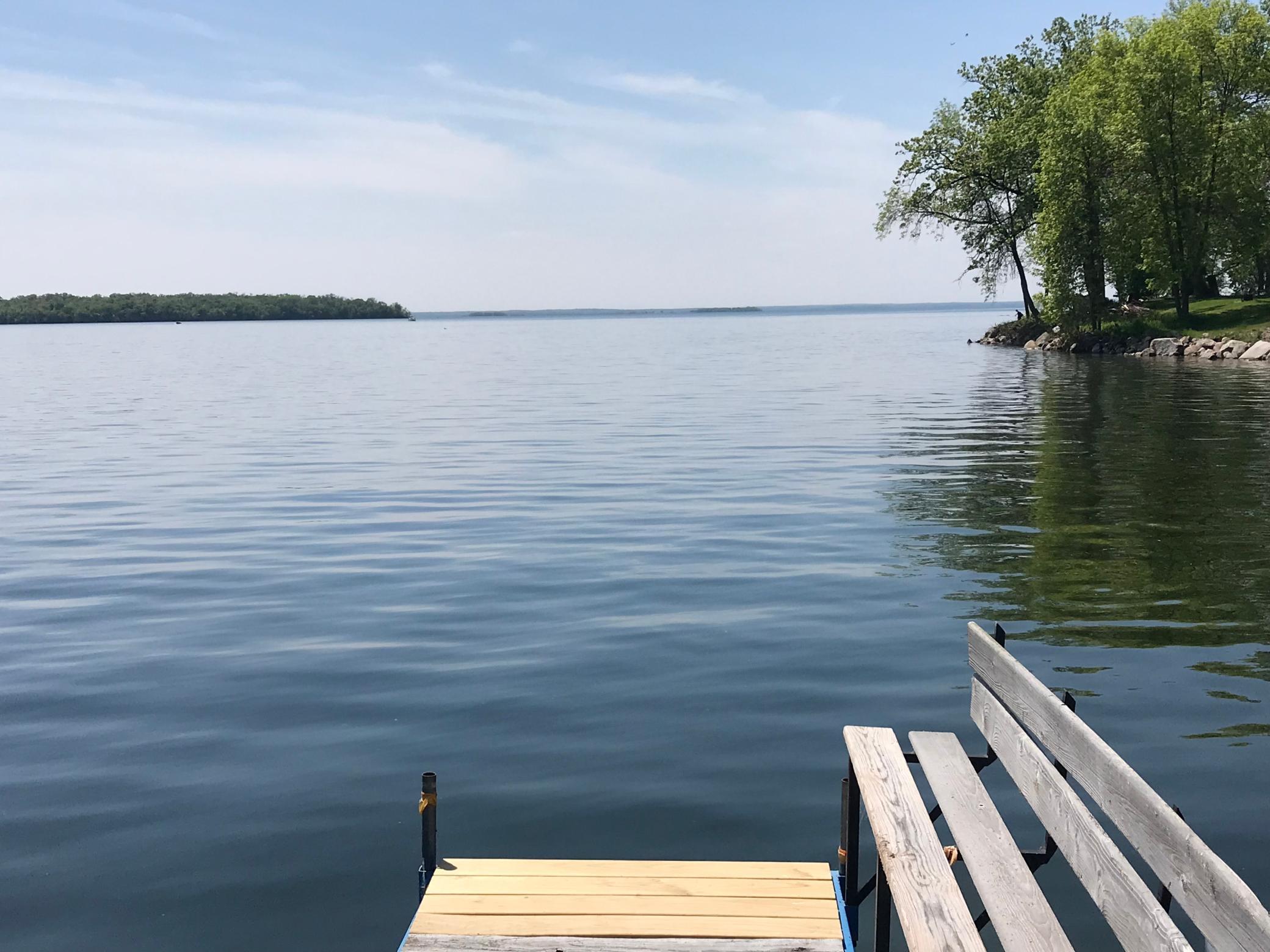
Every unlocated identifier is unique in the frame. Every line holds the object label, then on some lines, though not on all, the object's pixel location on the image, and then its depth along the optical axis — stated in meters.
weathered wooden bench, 3.24
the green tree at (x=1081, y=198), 60.91
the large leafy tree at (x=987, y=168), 70.25
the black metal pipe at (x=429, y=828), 5.58
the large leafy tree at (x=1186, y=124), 58.97
